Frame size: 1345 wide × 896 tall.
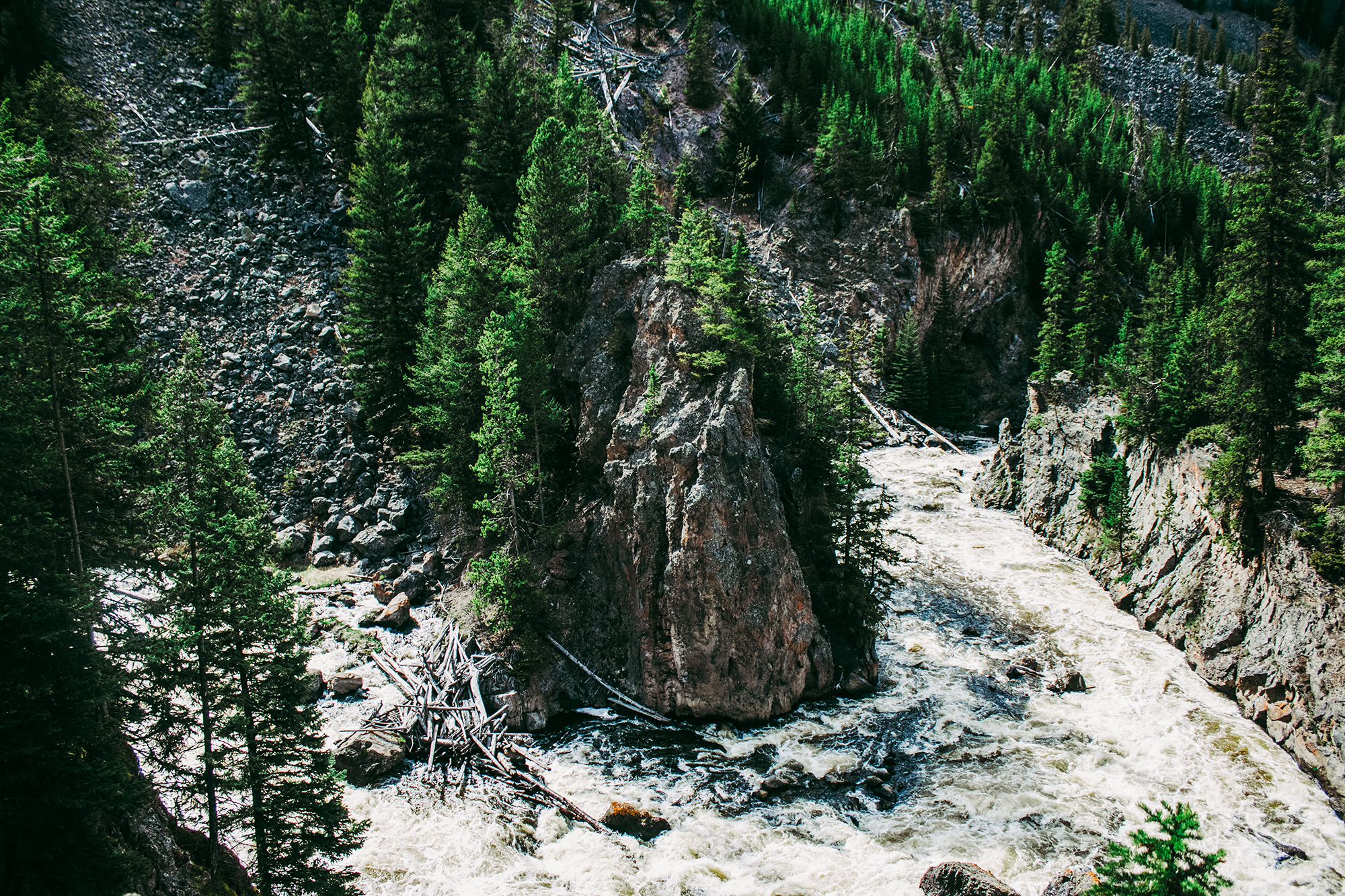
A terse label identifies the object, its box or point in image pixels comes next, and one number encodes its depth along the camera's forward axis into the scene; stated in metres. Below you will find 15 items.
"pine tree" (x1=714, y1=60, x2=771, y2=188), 74.25
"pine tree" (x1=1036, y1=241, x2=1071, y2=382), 50.78
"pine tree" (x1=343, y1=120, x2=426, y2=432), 38.38
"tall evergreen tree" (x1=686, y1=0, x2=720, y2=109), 77.56
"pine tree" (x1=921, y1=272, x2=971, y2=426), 70.06
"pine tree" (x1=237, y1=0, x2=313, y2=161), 50.97
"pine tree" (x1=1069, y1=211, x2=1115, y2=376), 48.12
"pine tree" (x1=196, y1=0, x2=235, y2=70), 57.34
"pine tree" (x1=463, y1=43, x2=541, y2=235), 41.06
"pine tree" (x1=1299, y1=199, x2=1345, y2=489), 24.59
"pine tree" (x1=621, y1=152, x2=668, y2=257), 34.16
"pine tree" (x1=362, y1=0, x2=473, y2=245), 44.00
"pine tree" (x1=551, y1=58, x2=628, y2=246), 36.47
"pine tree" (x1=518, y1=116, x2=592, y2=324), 33.59
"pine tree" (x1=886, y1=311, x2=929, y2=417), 68.19
